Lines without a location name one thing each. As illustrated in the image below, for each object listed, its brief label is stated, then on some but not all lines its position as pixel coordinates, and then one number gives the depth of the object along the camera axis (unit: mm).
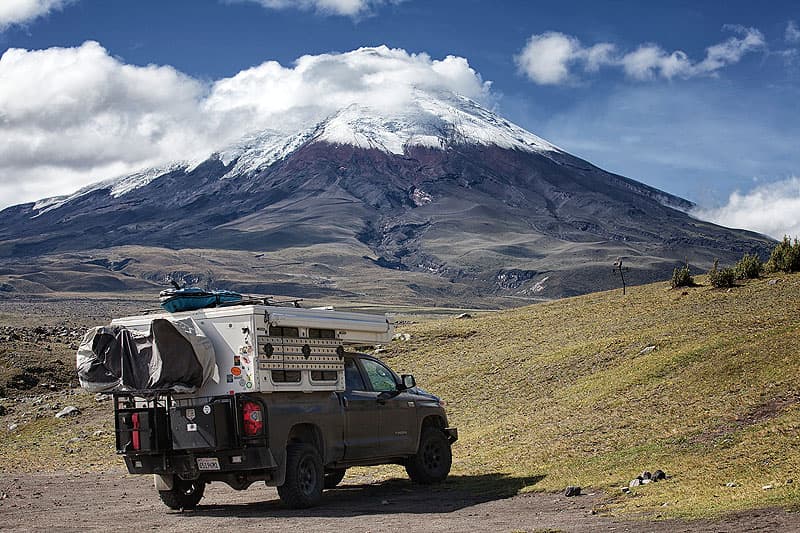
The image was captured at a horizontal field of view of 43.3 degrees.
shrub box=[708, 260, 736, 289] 35531
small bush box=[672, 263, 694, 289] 38000
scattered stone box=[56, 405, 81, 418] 30359
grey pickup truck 14781
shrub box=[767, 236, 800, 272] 35750
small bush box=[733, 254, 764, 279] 36406
